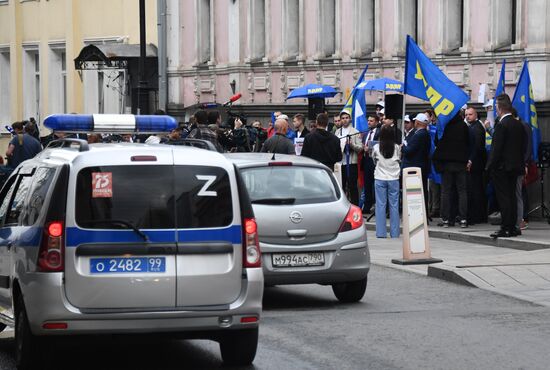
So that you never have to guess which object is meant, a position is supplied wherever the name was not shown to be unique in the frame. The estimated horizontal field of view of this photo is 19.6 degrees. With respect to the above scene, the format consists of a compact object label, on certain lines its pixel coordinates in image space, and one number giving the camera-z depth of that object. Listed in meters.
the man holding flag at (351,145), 27.80
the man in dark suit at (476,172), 24.83
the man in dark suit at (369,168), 27.86
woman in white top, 23.20
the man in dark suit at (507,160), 21.69
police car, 10.59
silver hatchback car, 15.05
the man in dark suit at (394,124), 26.41
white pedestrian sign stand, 18.89
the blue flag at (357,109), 28.91
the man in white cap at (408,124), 26.91
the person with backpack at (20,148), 27.78
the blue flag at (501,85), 25.19
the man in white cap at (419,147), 25.02
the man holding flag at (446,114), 24.28
